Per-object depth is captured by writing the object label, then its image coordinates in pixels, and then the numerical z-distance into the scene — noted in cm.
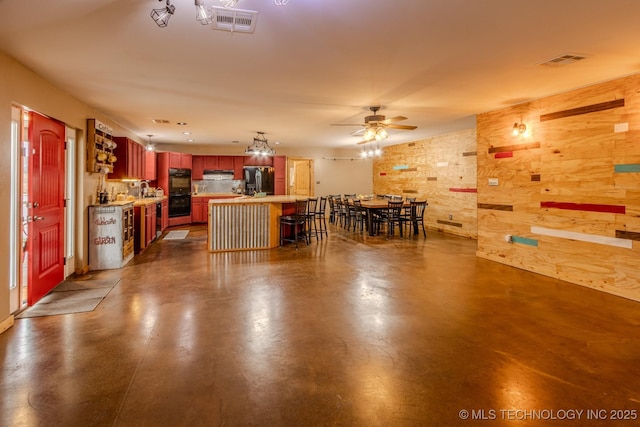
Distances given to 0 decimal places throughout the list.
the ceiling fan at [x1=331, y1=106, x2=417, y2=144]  505
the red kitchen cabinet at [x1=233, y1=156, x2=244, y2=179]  1056
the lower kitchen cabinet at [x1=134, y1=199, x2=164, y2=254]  615
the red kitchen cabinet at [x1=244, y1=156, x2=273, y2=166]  1063
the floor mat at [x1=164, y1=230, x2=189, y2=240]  770
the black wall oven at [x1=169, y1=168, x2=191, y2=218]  951
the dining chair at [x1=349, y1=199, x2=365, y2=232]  836
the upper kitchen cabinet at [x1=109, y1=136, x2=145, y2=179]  582
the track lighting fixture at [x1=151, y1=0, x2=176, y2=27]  200
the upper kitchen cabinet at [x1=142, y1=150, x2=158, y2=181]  837
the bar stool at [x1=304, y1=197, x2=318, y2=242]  703
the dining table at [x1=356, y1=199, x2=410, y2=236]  772
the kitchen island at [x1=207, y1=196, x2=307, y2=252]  624
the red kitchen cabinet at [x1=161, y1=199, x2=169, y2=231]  829
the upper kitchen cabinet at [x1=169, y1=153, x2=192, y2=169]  953
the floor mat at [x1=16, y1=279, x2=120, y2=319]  337
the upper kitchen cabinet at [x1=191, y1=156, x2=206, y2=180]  1034
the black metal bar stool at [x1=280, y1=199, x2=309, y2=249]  674
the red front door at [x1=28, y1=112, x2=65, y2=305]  359
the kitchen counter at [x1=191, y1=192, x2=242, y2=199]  998
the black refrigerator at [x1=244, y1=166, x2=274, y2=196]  1054
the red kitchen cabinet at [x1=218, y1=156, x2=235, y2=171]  1045
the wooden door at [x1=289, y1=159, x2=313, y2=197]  1111
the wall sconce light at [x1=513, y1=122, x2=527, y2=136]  489
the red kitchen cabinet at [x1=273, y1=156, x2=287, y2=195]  1077
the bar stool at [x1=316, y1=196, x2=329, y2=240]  769
